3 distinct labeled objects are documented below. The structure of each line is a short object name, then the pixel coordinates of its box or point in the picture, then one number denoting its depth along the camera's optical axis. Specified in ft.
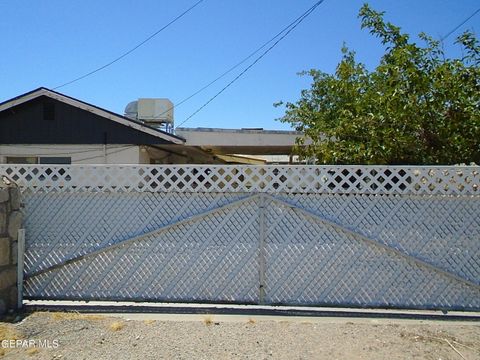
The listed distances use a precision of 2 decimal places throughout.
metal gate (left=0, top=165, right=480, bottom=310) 15.96
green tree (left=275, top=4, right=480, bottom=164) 21.93
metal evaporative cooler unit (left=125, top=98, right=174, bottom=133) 53.16
